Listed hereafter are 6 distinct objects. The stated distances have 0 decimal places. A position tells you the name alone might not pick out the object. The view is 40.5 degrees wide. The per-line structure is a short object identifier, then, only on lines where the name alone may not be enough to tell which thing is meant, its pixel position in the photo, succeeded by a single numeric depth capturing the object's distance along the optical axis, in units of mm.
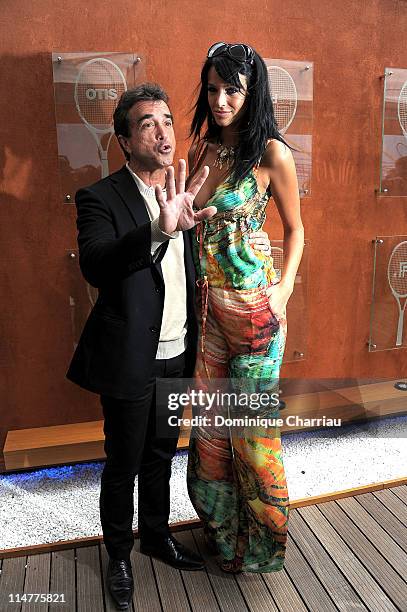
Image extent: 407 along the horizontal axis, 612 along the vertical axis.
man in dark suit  1767
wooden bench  2672
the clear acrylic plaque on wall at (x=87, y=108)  2504
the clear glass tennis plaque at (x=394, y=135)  3074
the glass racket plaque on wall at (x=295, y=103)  2832
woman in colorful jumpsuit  1800
